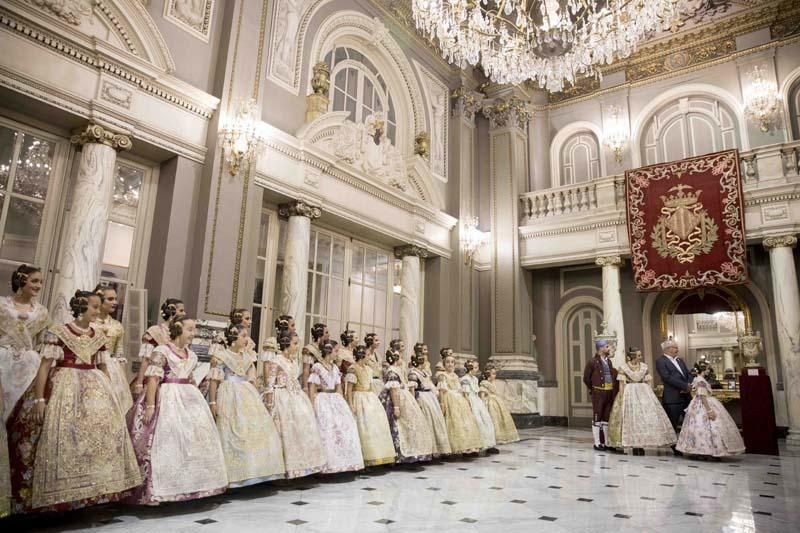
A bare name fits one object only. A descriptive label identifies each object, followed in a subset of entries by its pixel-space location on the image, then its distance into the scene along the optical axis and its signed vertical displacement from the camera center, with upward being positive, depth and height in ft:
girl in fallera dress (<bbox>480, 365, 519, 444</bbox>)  26.35 -1.46
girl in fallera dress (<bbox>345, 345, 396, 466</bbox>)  17.52 -1.16
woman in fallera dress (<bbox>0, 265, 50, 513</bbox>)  10.38 +0.21
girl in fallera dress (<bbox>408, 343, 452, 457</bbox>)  20.42 -0.74
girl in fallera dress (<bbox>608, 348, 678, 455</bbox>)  23.21 -1.22
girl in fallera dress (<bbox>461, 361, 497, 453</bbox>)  23.04 -1.11
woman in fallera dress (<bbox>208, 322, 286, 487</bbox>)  13.43 -1.07
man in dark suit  24.17 +0.31
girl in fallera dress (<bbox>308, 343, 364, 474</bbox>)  16.15 -1.23
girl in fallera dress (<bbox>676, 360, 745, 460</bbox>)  21.56 -1.61
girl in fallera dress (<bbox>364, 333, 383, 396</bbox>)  19.40 +0.58
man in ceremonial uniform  25.13 -0.08
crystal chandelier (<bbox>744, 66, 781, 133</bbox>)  32.89 +16.84
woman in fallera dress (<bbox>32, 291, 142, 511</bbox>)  10.36 -1.10
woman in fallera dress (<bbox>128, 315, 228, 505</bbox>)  11.59 -1.29
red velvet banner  30.73 +9.31
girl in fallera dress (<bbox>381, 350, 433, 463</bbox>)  18.84 -1.39
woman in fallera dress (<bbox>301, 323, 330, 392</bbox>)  16.75 +0.83
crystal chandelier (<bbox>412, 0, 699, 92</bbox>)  21.48 +13.90
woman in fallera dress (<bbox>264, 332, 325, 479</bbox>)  14.71 -1.07
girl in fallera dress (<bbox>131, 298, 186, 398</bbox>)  12.28 +0.64
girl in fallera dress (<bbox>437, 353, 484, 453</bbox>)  21.47 -1.36
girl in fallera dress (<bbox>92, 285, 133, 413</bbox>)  12.34 +0.69
